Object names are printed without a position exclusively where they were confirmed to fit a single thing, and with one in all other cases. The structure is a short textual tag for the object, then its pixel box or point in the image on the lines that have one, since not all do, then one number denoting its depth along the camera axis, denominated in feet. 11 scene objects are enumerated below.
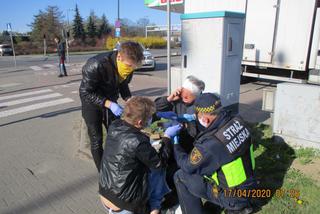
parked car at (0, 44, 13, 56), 118.93
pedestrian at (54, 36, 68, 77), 41.73
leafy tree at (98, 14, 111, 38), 202.74
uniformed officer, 7.09
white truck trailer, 24.90
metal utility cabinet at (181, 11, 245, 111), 15.39
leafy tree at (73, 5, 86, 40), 188.65
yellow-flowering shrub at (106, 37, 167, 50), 136.98
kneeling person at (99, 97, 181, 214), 7.32
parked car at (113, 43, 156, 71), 48.46
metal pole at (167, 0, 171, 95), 16.33
